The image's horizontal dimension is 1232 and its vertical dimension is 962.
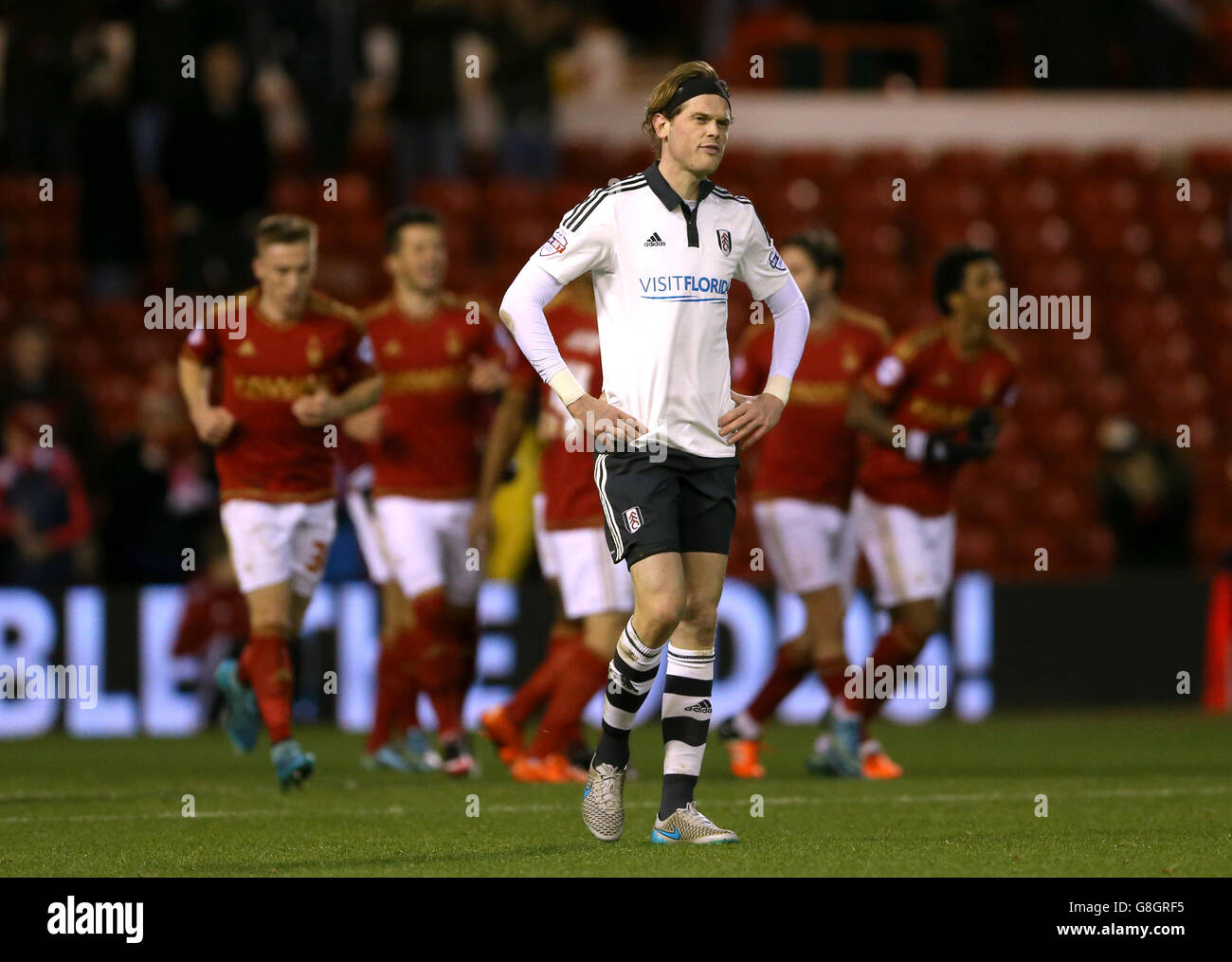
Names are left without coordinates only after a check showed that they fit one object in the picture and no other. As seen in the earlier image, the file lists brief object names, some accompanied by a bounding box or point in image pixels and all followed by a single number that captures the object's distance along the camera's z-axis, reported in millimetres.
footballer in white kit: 6355
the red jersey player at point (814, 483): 9672
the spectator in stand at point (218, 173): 14383
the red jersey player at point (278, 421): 8625
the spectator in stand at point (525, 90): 17031
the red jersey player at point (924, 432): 9617
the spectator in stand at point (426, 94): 16266
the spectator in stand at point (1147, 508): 14930
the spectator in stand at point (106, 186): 14594
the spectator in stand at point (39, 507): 12828
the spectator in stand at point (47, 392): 13055
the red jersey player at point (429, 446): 9617
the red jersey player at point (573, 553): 8977
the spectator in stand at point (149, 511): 12961
